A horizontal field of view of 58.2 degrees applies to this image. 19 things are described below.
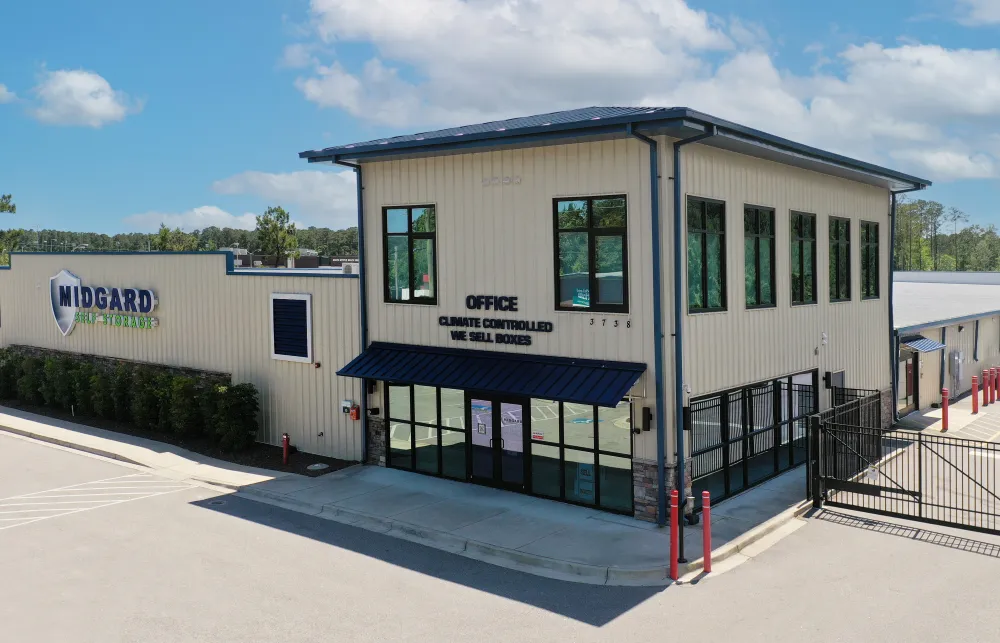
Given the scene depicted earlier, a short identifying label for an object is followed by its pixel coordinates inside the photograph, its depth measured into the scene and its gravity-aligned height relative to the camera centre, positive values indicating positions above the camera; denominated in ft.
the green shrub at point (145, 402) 73.87 -8.98
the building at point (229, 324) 64.08 -2.63
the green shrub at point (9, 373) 90.74 -7.83
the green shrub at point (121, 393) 77.61 -8.59
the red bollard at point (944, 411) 74.28 -10.95
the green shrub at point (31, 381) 87.61 -8.42
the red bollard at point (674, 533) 40.01 -11.15
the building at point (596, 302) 48.08 -1.02
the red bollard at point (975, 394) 82.79 -10.78
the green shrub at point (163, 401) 72.57 -8.77
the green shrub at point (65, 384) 83.25 -8.37
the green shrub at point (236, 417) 66.13 -9.33
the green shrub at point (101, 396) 79.10 -9.03
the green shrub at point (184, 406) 69.97 -8.88
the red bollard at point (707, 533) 40.91 -11.44
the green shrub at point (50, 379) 84.64 -8.05
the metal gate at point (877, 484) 49.26 -12.45
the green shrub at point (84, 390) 81.20 -8.69
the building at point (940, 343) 82.17 -6.32
